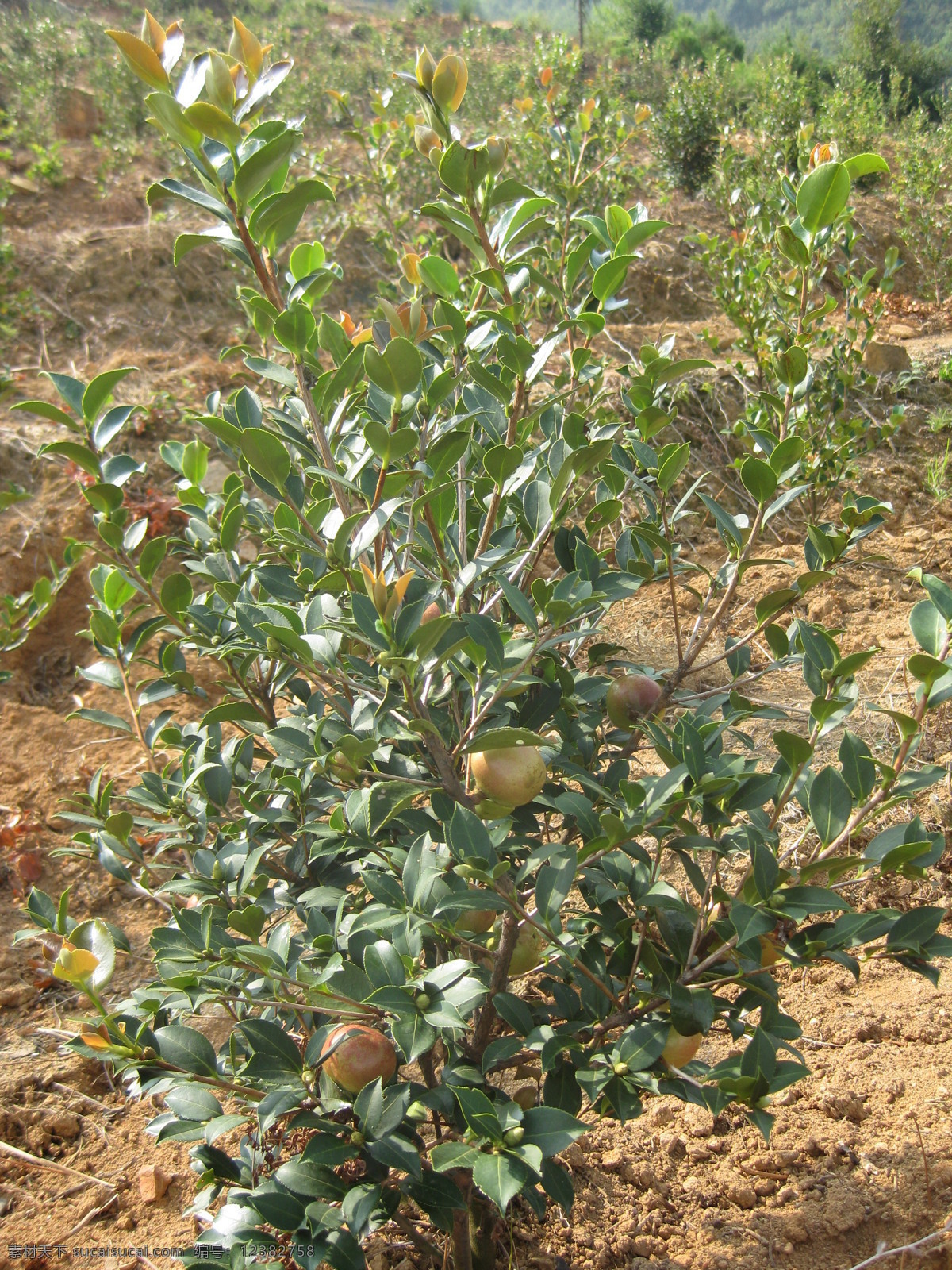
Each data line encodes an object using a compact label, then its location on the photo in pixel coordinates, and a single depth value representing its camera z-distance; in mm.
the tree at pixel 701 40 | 15539
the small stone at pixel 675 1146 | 1558
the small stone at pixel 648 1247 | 1363
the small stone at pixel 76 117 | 8773
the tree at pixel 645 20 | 19078
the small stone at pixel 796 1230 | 1349
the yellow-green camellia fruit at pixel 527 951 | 1199
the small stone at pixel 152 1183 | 1591
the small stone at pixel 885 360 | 4277
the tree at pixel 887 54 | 15414
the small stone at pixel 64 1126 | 1765
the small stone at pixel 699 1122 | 1591
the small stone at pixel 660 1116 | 1624
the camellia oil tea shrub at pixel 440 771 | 936
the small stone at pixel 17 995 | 2104
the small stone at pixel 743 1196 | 1440
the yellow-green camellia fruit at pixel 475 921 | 1100
